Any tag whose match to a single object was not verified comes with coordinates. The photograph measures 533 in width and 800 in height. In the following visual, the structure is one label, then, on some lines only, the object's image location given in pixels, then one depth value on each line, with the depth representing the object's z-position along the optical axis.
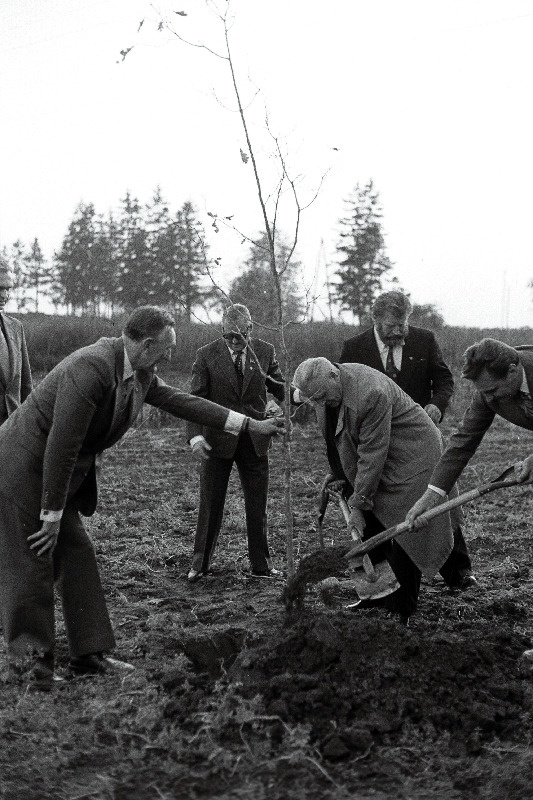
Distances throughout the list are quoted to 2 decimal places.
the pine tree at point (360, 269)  43.94
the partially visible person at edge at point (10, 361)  5.80
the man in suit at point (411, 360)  5.95
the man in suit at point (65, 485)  4.28
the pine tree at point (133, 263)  46.88
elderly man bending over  4.99
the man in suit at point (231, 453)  6.59
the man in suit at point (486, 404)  4.32
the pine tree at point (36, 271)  63.06
